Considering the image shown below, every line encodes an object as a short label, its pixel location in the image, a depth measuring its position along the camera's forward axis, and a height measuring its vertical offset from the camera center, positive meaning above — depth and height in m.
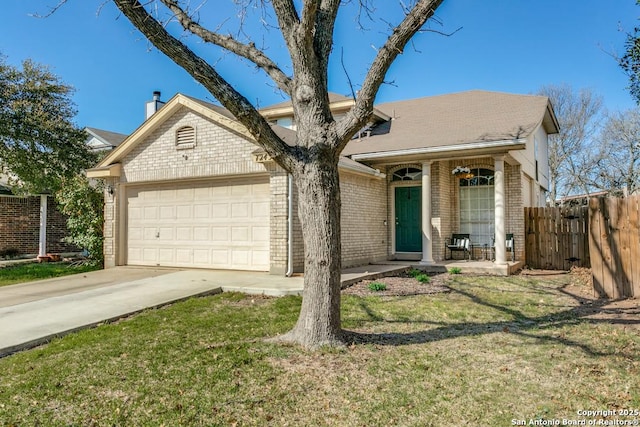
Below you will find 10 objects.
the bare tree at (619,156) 24.92 +4.33
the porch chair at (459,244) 12.70 -0.49
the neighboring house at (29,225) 16.81 +0.22
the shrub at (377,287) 8.44 -1.16
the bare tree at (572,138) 28.72 +6.02
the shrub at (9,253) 16.77 -0.87
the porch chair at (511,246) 11.74 -0.52
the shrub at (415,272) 10.51 -1.12
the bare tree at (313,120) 4.57 +1.20
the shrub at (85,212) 12.60 +0.54
